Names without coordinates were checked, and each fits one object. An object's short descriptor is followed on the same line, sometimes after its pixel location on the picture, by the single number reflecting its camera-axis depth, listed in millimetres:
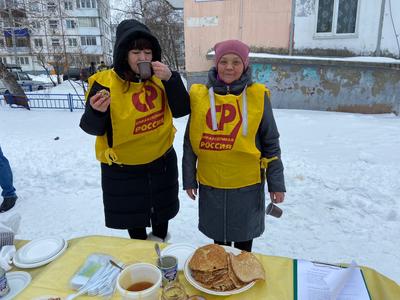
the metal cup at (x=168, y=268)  1280
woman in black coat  1811
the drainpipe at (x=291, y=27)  9006
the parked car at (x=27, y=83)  19952
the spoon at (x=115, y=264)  1397
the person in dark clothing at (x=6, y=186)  3775
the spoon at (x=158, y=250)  1394
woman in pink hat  1858
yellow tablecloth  1262
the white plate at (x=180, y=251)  1500
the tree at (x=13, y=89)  10891
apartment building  11297
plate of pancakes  1258
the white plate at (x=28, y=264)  1484
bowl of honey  1142
